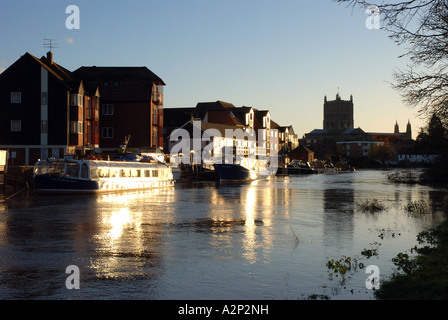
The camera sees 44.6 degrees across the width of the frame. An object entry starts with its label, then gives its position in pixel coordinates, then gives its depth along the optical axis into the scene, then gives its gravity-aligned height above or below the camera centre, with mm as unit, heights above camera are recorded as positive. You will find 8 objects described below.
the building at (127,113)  78812 +8202
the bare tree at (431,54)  11188 +3084
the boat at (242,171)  78000 -192
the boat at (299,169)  130962 +197
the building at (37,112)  66250 +7021
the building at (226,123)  106188 +10388
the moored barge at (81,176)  44569 -588
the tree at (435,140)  34031 +1961
